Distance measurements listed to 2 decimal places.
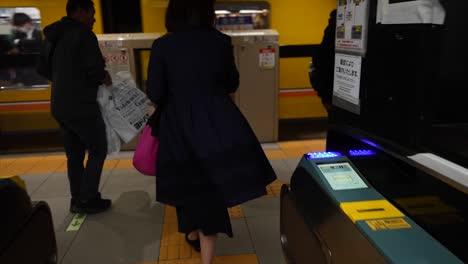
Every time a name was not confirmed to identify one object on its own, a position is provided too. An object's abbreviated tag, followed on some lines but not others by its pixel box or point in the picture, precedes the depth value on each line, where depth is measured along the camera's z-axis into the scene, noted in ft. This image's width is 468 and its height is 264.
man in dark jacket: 9.15
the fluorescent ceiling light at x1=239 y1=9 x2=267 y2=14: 17.54
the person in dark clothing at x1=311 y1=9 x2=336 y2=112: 9.09
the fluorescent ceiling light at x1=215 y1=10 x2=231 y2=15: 17.46
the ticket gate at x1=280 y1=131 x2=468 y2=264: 3.76
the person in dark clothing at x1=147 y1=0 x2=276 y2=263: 6.67
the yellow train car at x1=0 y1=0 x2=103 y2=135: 17.90
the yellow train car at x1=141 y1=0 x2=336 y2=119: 17.06
